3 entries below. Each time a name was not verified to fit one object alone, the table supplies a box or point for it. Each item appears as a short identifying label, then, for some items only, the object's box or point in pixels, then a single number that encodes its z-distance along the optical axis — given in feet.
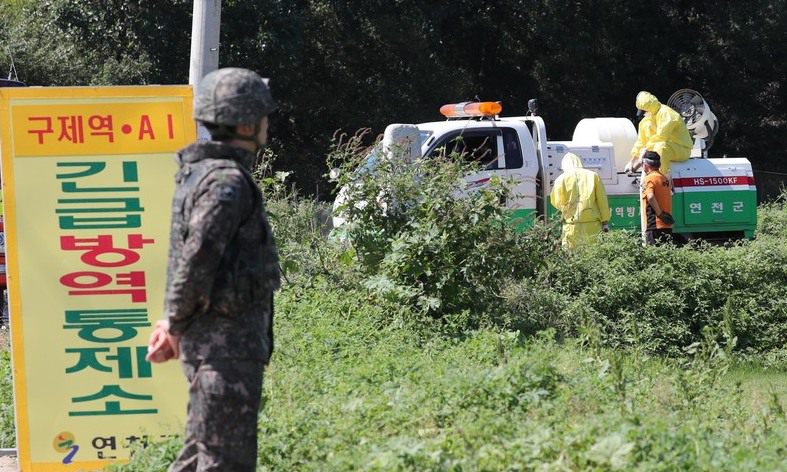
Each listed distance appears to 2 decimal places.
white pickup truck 94.89
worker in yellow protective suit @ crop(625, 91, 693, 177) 96.12
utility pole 59.72
